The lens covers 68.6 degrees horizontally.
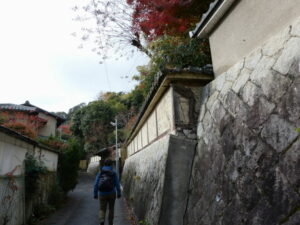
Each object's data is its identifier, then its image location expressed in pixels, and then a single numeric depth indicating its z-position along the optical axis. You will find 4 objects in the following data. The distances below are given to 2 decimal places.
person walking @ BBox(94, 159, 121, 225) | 6.88
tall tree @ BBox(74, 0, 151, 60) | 12.32
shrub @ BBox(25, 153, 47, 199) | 8.53
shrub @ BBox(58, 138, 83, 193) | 15.21
